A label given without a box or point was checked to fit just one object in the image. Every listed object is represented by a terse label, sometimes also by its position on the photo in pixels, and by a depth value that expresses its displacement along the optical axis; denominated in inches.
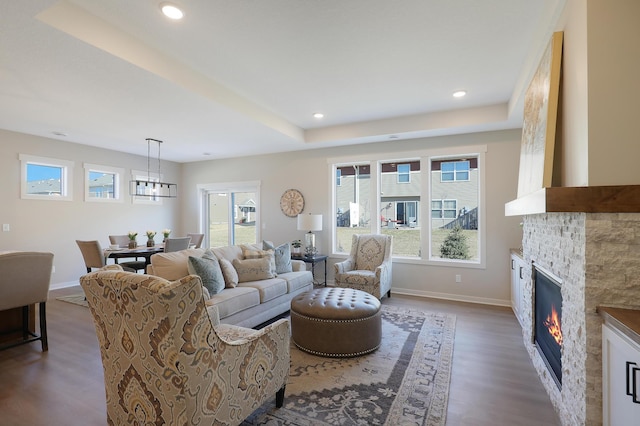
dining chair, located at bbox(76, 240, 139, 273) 184.4
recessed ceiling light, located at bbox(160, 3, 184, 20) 88.5
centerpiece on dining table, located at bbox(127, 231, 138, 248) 207.9
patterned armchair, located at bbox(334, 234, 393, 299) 173.9
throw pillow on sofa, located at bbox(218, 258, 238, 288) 139.4
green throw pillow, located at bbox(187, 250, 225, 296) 124.6
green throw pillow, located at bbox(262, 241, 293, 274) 172.9
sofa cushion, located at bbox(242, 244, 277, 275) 159.8
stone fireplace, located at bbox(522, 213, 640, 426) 61.3
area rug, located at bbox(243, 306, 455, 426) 81.2
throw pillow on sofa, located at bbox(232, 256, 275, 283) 151.5
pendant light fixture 262.8
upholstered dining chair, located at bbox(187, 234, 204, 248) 254.0
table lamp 216.7
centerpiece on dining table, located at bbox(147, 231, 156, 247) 221.2
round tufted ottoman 113.0
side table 205.0
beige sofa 123.2
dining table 185.9
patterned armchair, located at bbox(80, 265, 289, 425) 55.4
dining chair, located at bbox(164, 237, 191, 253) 200.8
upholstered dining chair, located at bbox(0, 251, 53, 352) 108.4
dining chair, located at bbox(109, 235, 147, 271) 201.5
